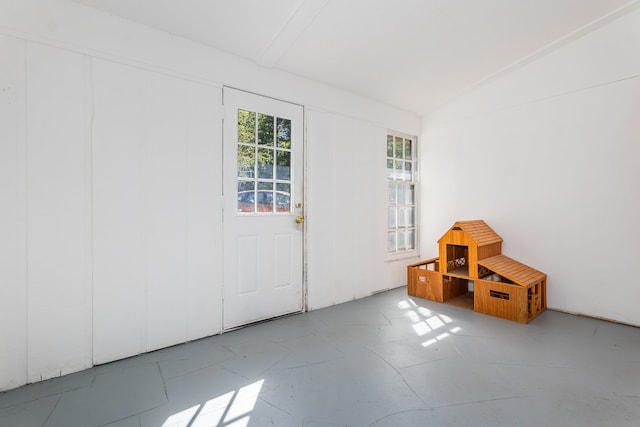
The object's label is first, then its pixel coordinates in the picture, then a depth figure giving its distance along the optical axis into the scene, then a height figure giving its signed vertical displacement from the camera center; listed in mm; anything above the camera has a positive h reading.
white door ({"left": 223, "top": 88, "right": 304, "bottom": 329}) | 2918 +48
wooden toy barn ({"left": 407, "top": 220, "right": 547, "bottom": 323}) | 3150 -782
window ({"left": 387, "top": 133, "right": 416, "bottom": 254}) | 4480 +284
